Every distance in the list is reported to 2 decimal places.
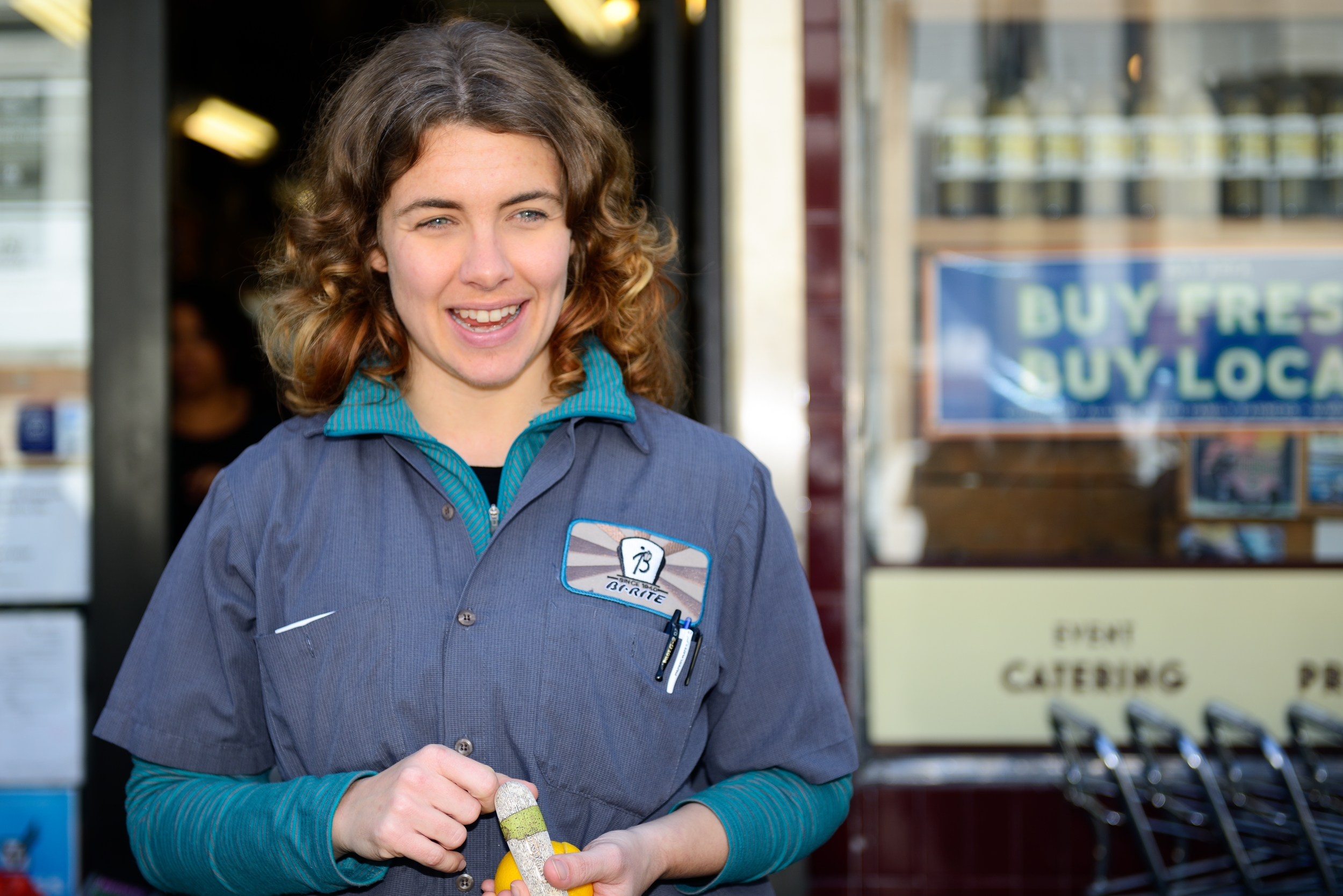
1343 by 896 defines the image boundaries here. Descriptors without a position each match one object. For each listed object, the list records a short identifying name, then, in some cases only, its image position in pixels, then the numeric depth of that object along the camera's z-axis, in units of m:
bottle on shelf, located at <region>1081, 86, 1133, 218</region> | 3.39
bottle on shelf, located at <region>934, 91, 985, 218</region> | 3.39
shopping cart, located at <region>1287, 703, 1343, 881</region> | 2.75
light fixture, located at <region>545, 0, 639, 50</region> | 3.94
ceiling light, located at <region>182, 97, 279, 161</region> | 5.96
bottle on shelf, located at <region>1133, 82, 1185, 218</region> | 3.38
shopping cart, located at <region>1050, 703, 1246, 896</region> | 2.76
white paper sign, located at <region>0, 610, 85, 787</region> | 3.20
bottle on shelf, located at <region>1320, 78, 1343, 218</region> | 3.37
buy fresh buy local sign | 3.35
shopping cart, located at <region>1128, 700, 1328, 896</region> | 2.64
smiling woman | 1.35
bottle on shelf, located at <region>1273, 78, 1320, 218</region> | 3.38
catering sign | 3.26
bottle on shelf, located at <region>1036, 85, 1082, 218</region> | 3.39
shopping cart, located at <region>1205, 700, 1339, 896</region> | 2.58
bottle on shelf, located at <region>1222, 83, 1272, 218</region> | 3.38
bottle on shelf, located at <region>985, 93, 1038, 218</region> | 3.39
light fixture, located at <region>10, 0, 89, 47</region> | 3.21
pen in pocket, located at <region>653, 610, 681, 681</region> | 1.40
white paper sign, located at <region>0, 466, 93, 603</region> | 3.22
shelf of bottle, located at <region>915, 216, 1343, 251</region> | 3.37
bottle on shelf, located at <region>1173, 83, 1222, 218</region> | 3.38
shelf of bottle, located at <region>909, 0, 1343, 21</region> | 3.37
